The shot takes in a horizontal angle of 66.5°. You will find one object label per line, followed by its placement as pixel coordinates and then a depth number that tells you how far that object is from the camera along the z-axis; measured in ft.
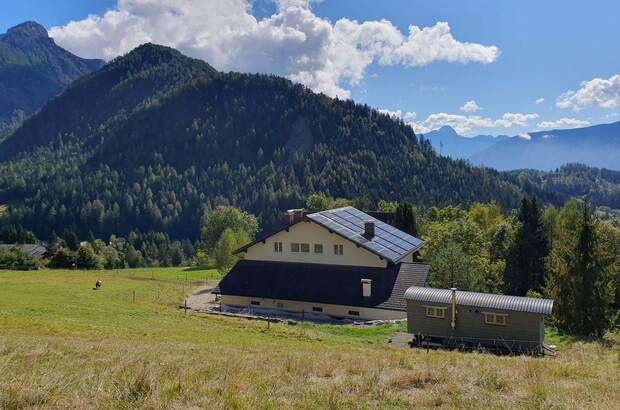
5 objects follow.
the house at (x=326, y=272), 122.52
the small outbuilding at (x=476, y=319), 86.48
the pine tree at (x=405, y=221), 213.25
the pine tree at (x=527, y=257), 172.76
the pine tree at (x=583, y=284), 101.71
